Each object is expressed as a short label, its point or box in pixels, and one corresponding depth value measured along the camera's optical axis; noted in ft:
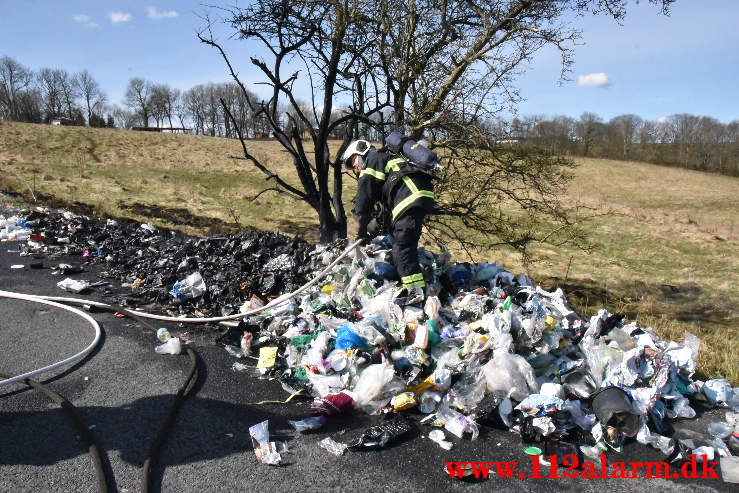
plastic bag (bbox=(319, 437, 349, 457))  9.53
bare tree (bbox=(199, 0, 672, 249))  21.58
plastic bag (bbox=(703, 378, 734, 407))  11.64
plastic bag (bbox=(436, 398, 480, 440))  10.19
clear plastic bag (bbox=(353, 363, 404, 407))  11.07
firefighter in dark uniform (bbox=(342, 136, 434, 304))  14.78
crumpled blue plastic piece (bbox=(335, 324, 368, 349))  12.35
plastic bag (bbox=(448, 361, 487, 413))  10.99
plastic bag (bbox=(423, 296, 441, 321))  13.43
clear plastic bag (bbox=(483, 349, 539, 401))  11.05
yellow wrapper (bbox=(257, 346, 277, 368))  13.04
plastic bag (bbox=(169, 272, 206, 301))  17.65
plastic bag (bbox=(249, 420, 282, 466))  9.21
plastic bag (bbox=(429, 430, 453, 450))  9.81
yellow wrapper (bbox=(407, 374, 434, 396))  11.37
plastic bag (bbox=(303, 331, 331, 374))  12.19
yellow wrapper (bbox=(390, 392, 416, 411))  10.93
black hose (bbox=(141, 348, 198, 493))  8.51
